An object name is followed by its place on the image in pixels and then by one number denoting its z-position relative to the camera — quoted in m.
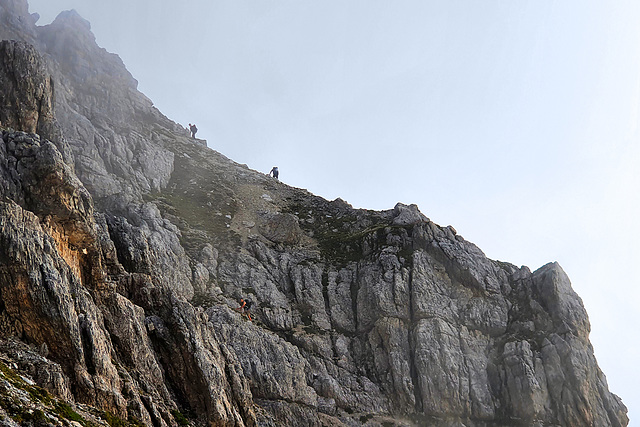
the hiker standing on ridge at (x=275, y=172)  103.12
